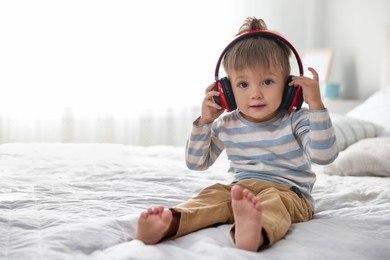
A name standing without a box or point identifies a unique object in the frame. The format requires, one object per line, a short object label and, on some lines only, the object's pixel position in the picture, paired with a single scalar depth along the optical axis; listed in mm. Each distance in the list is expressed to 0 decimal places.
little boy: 1172
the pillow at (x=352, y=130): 2186
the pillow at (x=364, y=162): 1858
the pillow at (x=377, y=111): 2393
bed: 992
